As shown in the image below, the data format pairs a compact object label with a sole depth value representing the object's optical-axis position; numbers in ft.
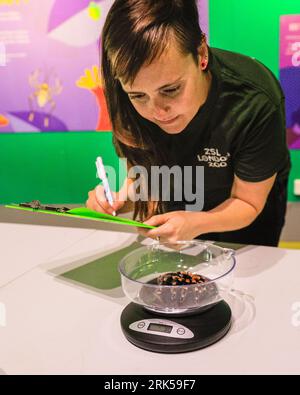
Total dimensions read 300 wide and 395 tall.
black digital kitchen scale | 2.85
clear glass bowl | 3.10
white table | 2.78
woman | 3.98
